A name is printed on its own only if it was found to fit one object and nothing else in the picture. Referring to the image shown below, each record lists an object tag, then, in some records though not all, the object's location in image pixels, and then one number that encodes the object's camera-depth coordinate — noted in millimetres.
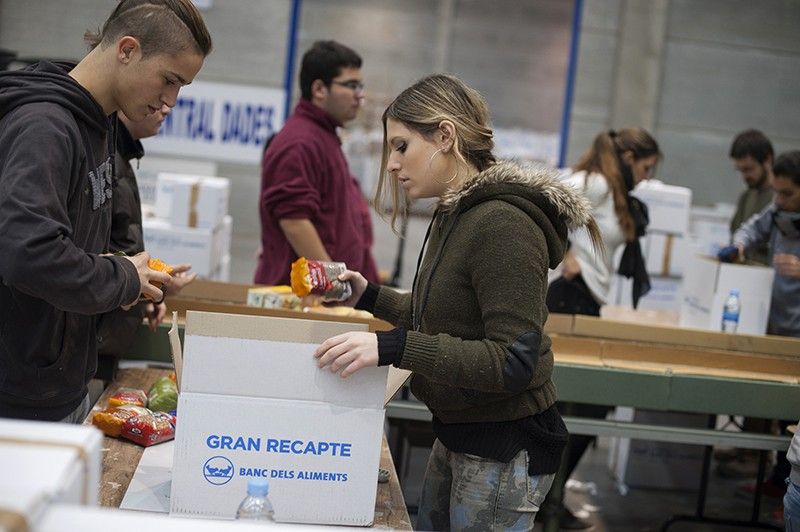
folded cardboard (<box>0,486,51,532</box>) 856
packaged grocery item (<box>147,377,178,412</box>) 2479
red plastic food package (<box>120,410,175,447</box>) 2184
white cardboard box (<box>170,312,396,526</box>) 1685
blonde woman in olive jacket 1719
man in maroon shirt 3500
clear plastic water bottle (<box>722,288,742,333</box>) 3785
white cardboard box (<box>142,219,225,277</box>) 4859
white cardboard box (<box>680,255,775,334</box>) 3857
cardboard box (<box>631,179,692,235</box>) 6348
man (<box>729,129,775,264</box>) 5451
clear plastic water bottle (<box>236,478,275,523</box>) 1499
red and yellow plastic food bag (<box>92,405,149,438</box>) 2217
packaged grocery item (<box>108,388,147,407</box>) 2365
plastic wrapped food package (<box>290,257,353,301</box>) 2195
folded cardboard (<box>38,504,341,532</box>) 917
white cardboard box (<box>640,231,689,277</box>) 6457
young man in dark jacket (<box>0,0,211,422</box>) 1535
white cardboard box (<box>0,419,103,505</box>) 947
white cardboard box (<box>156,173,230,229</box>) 4871
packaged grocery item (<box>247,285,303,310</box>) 2979
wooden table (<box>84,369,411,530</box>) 1873
